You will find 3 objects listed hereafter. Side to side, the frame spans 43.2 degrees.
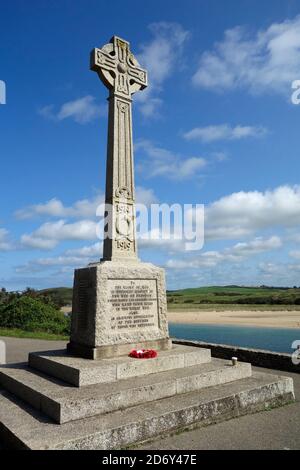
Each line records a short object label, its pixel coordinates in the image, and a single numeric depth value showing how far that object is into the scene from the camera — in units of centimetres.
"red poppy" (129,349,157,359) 625
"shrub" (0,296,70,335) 2023
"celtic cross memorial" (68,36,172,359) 642
